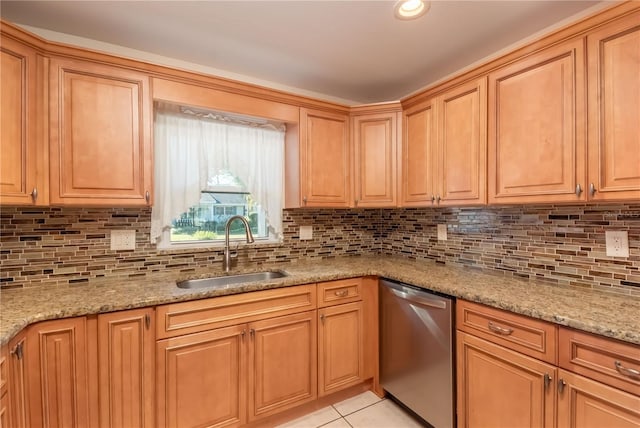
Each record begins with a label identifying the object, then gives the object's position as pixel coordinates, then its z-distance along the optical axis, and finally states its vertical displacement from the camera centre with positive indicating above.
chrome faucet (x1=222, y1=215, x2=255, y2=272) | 1.99 -0.19
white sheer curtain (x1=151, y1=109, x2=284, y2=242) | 1.94 +0.38
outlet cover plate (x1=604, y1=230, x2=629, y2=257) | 1.44 -0.16
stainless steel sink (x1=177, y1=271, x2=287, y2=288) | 1.91 -0.46
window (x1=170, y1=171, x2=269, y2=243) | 2.10 +0.00
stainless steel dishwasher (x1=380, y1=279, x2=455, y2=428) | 1.59 -0.83
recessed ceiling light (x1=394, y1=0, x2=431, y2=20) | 1.41 +1.00
